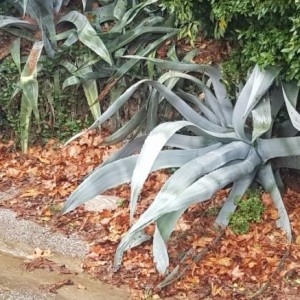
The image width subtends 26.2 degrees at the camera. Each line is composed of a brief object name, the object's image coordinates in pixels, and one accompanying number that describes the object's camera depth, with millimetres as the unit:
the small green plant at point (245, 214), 3893
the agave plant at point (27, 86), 5090
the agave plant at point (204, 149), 3346
